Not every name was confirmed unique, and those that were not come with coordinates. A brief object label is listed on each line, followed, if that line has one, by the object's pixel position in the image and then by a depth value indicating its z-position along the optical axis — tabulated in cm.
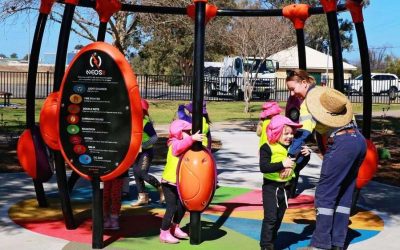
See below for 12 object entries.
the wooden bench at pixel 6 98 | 2427
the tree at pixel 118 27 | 2189
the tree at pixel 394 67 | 6242
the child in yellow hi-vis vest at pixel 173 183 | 579
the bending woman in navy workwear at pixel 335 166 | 517
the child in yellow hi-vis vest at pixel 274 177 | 539
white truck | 3450
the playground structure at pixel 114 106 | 530
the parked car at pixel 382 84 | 4194
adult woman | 575
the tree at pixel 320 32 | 6151
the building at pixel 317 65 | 6491
